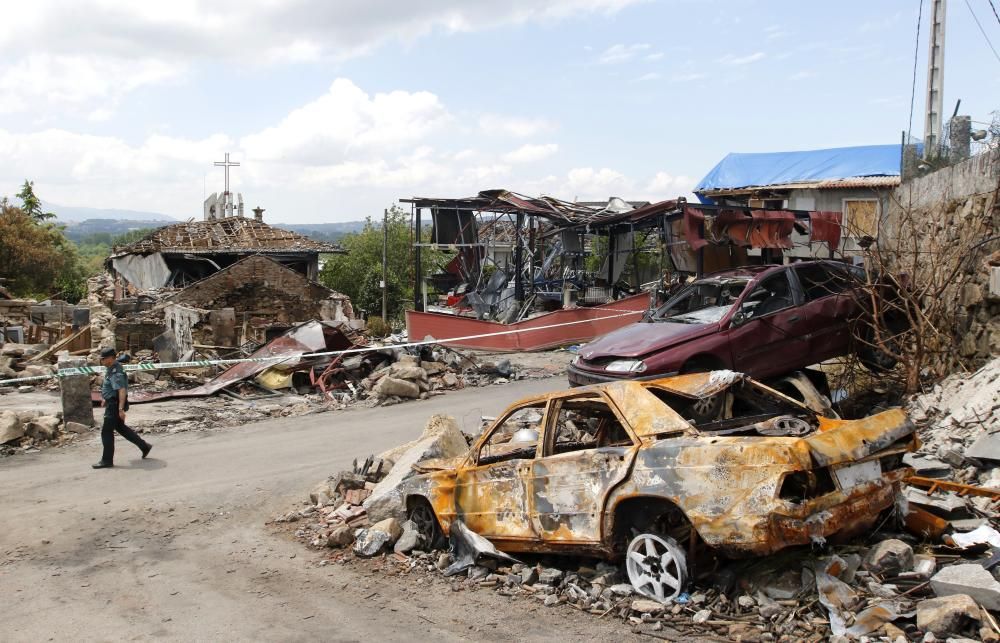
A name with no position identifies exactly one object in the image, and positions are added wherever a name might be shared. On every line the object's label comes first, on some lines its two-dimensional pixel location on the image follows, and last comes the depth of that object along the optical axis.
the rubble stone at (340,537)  7.31
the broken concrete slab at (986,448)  6.77
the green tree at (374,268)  48.84
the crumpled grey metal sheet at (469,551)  6.42
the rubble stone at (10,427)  11.39
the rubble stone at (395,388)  15.03
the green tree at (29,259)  49.03
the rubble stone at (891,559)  5.22
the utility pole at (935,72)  16.12
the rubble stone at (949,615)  4.44
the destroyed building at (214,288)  22.17
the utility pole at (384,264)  37.97
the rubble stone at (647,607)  5.23
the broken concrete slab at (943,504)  5.95
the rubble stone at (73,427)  12.30
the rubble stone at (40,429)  11.78
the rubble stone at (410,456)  7.77
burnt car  4.91
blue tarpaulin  26.61
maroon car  9.91
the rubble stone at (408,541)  7.05
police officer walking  10.20
